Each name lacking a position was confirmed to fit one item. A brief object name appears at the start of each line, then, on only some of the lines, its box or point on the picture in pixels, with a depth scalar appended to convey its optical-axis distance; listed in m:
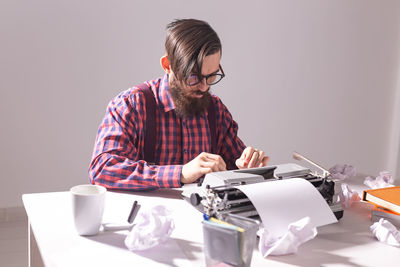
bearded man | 1.51
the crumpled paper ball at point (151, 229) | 1.05
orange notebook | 1.31
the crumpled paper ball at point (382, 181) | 1.64
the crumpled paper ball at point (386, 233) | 1.17
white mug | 1.11
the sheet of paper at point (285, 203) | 1.13
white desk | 1.03
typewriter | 1.16
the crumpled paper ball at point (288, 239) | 1.06
